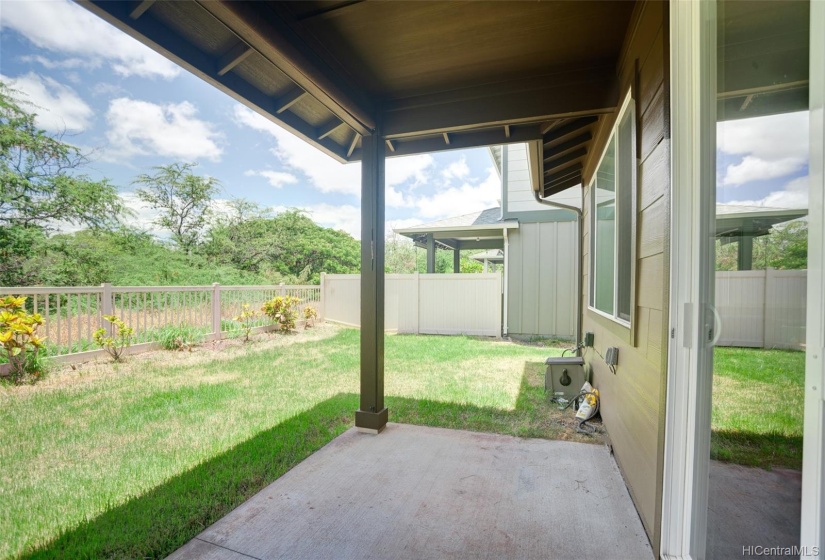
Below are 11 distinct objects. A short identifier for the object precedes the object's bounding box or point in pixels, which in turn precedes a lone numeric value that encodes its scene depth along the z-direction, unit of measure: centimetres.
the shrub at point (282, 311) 745
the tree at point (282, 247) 1328
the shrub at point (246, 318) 680
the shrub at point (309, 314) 826
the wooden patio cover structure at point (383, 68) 179
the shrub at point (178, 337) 573
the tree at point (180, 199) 1138
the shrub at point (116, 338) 488
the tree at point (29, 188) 607
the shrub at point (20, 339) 377
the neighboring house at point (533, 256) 714
